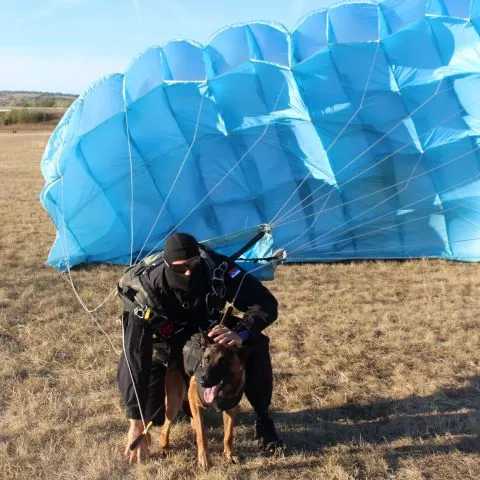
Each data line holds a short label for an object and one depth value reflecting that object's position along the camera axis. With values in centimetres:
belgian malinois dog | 282
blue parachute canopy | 614
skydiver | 298
